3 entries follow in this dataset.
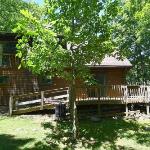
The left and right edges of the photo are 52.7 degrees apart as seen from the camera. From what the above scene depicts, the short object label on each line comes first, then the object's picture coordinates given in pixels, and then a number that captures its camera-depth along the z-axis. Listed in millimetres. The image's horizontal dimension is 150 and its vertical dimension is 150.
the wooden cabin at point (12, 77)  12434
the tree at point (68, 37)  7780
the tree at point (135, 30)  16439
